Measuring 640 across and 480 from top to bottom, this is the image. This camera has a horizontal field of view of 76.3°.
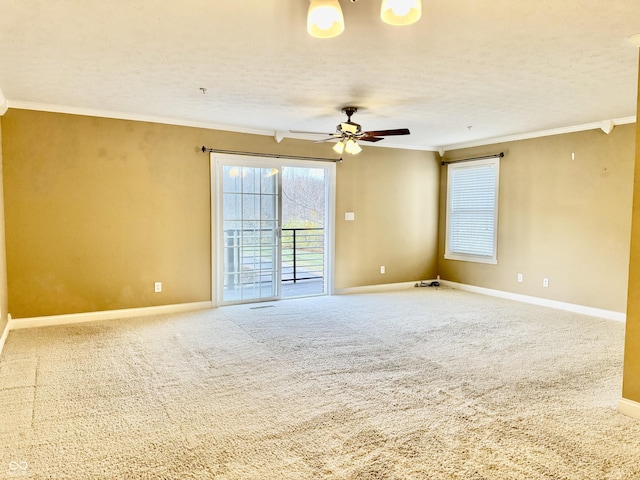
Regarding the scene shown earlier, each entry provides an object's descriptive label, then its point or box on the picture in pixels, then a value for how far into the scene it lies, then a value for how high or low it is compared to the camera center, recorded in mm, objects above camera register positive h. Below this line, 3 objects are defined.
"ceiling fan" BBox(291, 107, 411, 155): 4258 +905
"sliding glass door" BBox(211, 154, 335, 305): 5547 -100
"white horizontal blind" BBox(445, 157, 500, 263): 6457 +137
